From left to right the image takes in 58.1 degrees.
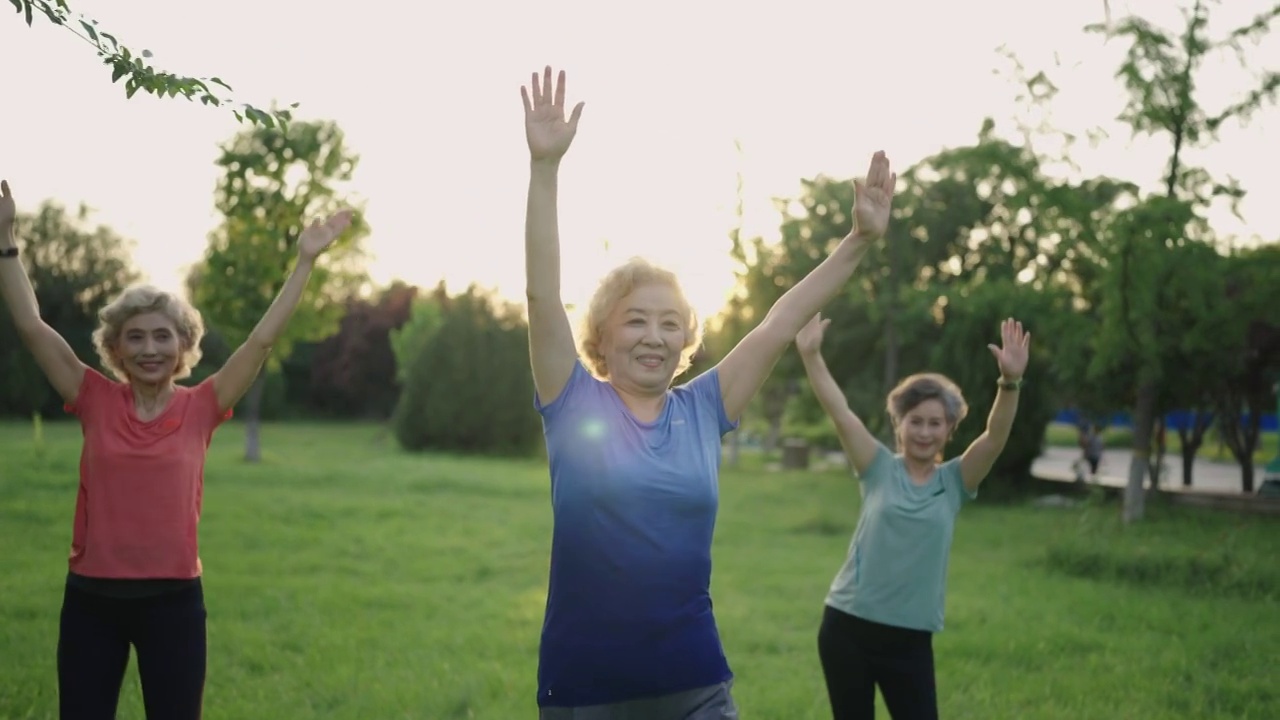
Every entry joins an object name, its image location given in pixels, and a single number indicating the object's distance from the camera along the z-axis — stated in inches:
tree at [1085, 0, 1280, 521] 593.6
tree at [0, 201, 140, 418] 1811.0
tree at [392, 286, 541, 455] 1330.0
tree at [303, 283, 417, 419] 2166.6
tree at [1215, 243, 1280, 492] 619.2
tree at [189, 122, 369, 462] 1128.8
